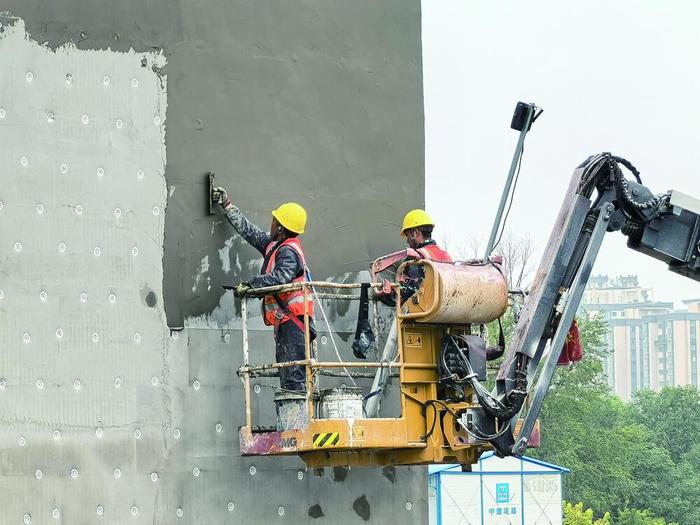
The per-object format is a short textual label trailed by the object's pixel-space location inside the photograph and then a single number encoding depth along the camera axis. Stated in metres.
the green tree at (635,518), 69.75
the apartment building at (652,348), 192.00
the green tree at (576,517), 52.06
